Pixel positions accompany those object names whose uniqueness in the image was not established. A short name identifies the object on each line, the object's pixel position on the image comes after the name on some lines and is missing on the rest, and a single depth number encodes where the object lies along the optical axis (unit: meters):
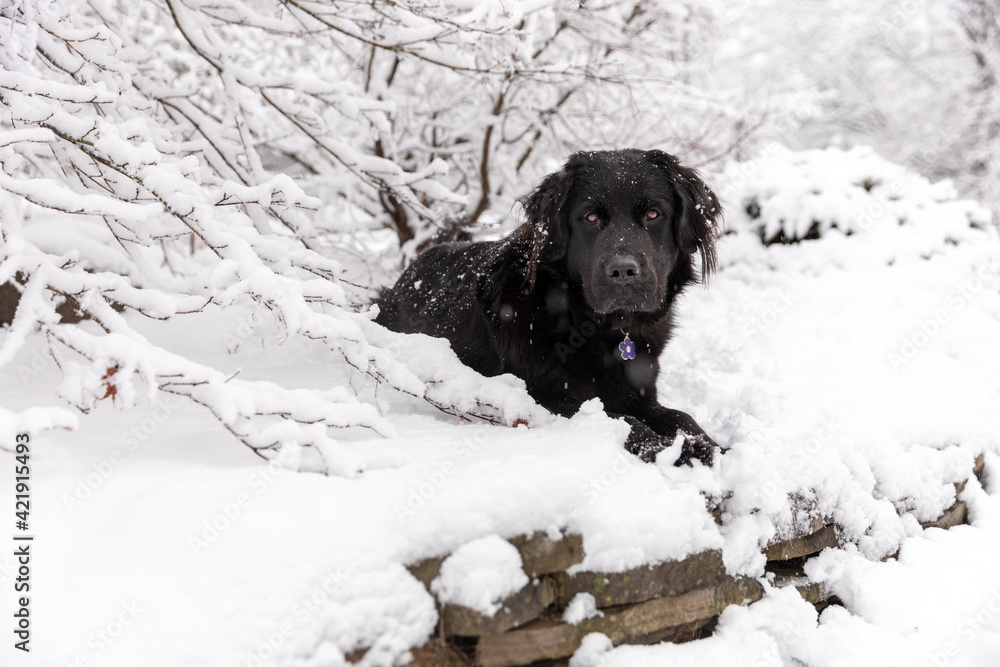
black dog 2.19
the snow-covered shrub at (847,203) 3.04
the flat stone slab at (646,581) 1.91
